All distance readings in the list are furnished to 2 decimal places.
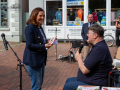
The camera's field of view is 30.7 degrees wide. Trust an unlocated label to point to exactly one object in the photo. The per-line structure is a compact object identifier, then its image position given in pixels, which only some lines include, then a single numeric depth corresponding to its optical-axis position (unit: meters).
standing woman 3.57
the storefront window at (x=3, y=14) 15.90
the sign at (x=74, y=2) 15.20
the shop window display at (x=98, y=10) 15.21
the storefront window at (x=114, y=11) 15.11
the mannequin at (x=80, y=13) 15.21
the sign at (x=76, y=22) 15.26
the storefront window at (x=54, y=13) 15.53
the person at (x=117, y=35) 12.28
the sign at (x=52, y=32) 15.19
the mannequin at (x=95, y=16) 15.42
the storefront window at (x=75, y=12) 15.24
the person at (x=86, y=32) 7.57
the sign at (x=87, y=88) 3.01
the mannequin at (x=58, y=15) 15.52
